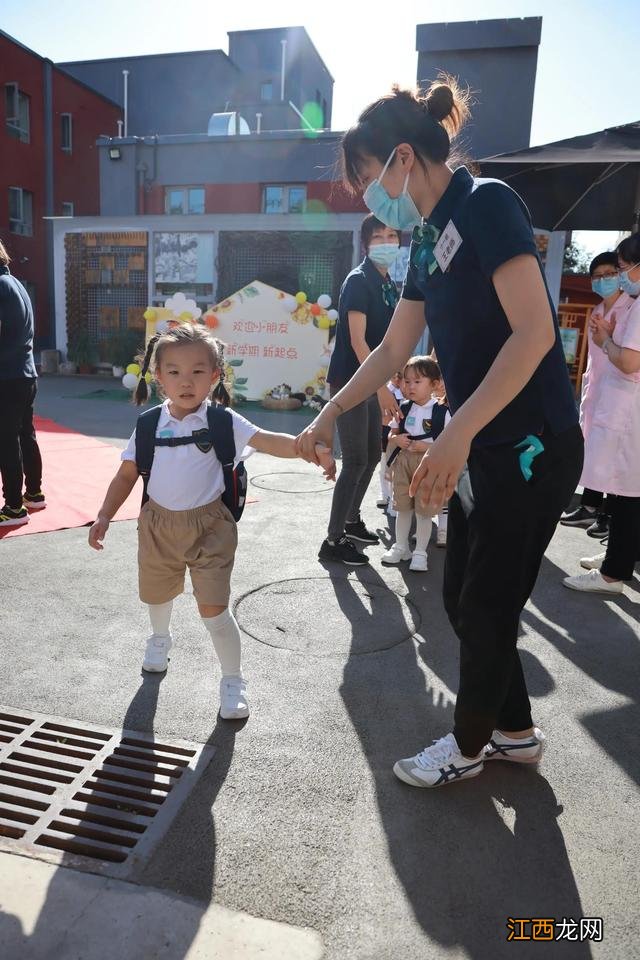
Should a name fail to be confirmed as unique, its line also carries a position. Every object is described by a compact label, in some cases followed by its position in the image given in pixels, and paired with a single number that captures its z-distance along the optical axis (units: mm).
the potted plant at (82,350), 16406
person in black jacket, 4797
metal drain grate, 1914
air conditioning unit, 21119
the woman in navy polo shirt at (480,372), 1673
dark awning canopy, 5531
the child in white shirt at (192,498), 2584
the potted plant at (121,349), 16047
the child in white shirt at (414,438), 4398
